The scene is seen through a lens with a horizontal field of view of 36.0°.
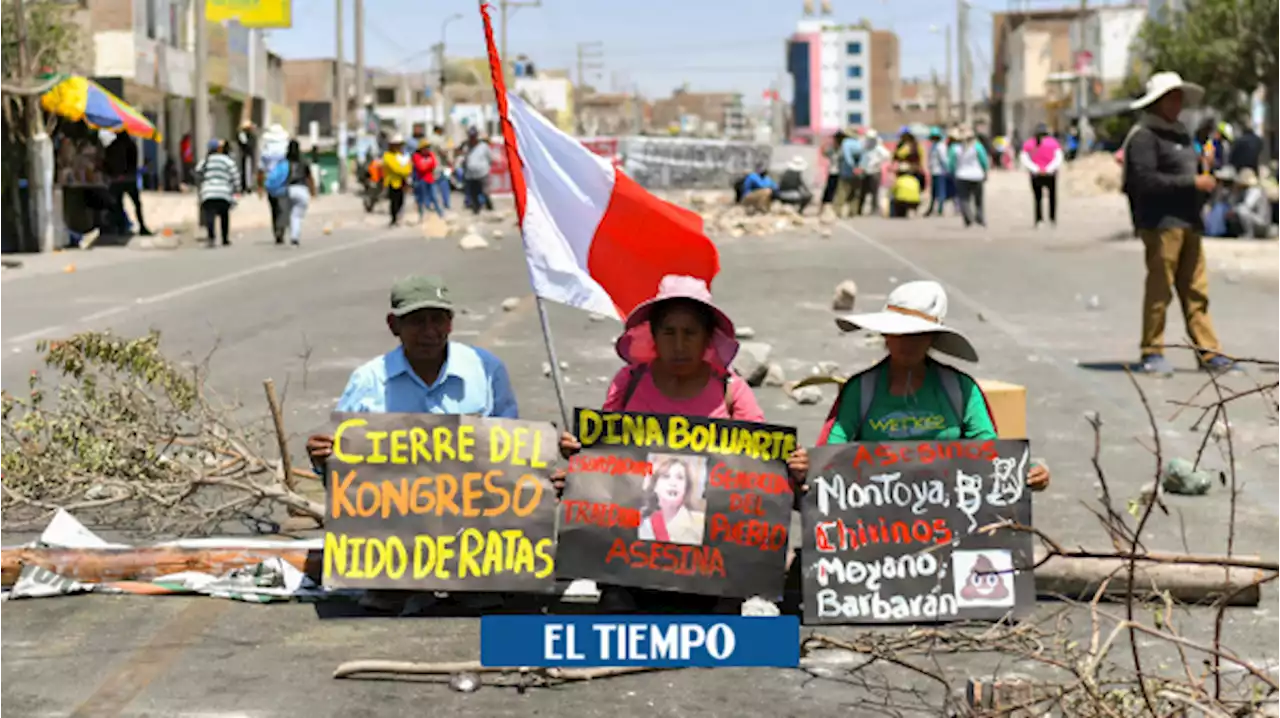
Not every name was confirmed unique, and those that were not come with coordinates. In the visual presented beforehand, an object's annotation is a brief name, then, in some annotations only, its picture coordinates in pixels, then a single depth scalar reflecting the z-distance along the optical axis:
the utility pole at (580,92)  174.38
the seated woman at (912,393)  6.23
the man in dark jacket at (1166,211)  12.66
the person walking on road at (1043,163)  32.16
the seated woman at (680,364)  6.07
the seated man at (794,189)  40.69
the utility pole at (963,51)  95.38
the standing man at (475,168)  40.72
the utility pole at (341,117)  60.06
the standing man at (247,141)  33.70
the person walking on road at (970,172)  33.50
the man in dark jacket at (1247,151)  30.59
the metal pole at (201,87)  35.88
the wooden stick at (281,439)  7.28
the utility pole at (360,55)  63.09
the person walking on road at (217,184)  28.67
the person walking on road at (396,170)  35.03
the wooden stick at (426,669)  5.32
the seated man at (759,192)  40.22
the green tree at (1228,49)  51.78
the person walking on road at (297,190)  30.22
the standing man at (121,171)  31.55
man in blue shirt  6.45
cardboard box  8.49
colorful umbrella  28.45
